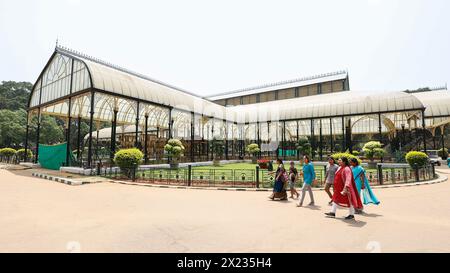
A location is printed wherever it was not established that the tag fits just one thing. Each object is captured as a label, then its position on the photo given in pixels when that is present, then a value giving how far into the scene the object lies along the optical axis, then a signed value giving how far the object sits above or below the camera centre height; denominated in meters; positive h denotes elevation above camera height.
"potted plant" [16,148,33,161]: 29.80 +0.20
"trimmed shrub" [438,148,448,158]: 30.83 -0.16
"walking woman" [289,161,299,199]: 8.91 -0.90
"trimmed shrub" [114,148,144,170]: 14.91 -0.27
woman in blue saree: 6.71 -0.80
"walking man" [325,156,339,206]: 7.95 -0.68
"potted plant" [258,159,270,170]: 21.05 -1.01
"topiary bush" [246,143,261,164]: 31.09 +0.55
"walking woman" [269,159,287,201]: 8.55 -1.16
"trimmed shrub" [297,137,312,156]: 29.96 +0.89
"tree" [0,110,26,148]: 38.81 +4.51
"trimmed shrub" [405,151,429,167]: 15.62 -0.41
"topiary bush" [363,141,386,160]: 21.39 +0.30
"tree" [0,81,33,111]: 57.69 +16.85
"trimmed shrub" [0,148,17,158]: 29.66 +0.47
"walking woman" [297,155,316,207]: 7.74 -0.70
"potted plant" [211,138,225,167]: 32.93 +1.22
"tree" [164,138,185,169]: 21.25 +0.51
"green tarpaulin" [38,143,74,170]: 19.06 -0.06
